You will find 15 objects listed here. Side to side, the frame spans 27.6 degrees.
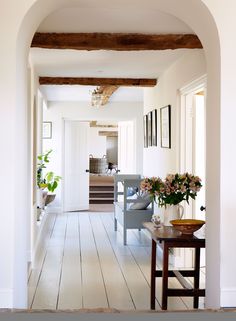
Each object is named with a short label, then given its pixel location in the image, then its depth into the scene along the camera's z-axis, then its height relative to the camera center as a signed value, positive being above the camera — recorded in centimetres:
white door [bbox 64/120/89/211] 1066 -36
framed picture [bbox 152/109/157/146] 704 +35
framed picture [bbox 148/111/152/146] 749 +35
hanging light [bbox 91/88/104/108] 818 +94
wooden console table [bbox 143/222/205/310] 360 -89
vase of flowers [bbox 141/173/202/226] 386 -31
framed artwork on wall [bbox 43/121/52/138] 1039 +46
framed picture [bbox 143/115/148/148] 795 +36
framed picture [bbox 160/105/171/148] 597 +32
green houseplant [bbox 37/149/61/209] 816 -68
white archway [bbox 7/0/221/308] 308 +18
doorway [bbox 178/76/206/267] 547 +14
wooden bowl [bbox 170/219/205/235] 370 -58
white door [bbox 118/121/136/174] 1049 +6
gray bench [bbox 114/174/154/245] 701 -89
